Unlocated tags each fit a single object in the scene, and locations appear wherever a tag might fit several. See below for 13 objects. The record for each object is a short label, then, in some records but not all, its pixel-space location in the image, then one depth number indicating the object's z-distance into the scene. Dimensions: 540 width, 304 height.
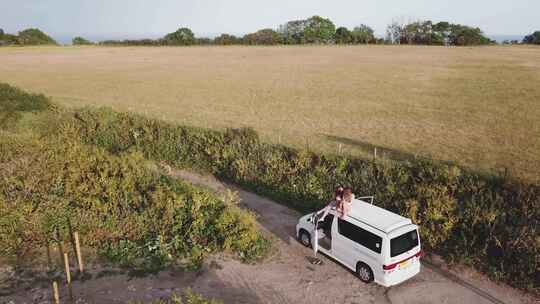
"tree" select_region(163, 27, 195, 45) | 137.12
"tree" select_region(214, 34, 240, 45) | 134.62
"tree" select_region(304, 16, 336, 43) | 146.75
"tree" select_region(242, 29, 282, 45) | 134.49
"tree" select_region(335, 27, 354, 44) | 142.12
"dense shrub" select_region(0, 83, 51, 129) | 26.46
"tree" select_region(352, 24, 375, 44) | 138.88
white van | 10.24
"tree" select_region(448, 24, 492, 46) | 123.00
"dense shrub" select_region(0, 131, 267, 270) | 12.05
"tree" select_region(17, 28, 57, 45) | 134.38
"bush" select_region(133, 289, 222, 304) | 6.68
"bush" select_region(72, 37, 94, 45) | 145.62
